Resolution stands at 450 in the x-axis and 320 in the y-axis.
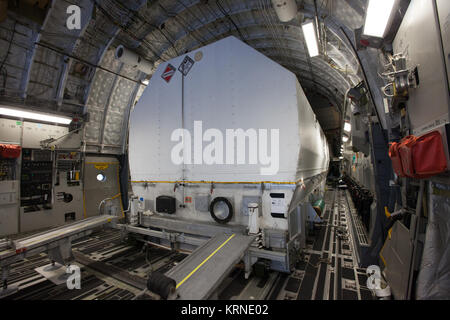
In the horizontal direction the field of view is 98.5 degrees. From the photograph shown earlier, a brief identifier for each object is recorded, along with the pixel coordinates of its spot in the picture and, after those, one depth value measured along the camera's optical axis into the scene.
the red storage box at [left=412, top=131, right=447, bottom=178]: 1.73
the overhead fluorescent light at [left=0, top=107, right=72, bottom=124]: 5.71
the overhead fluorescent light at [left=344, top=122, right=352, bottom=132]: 9.53
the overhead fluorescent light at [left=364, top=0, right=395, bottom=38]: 2.54
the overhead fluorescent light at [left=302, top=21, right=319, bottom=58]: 4.47
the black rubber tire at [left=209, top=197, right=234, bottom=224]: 3.66
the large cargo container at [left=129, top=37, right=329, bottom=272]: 3.35
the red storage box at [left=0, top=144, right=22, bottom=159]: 5.68
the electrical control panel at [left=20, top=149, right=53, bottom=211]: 6.27
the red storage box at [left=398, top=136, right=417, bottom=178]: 2.09
